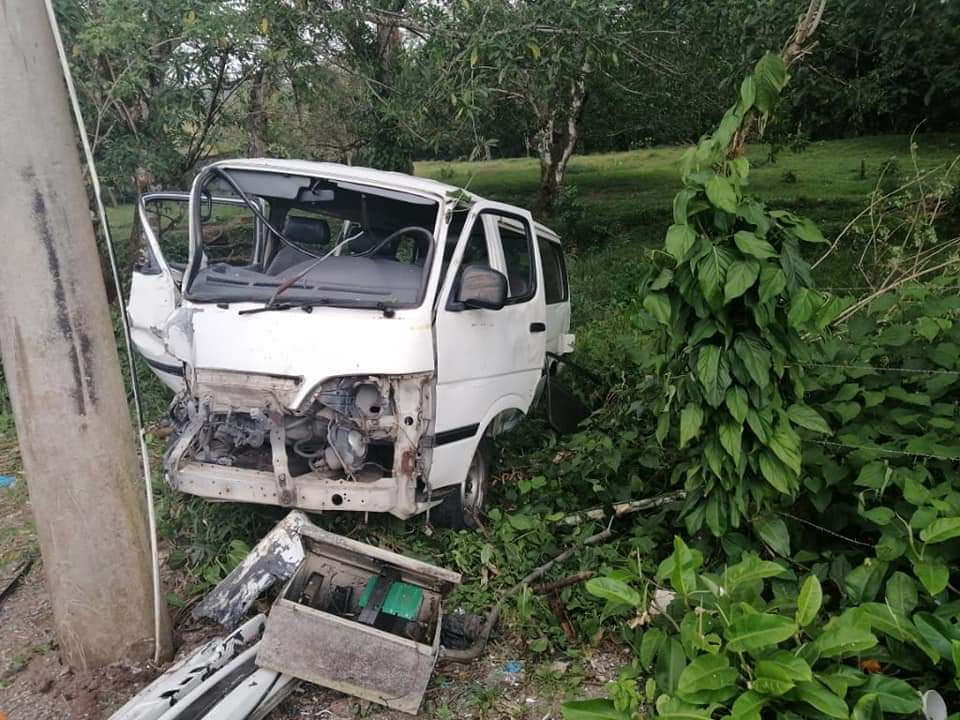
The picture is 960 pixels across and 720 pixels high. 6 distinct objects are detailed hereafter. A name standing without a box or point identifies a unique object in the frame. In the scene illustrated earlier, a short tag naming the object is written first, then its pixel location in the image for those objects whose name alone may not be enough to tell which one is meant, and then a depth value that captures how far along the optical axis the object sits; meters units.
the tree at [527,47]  6.85
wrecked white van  4.15
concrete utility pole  3.15
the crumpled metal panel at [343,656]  3.34
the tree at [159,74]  7.46
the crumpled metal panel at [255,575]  3.88
